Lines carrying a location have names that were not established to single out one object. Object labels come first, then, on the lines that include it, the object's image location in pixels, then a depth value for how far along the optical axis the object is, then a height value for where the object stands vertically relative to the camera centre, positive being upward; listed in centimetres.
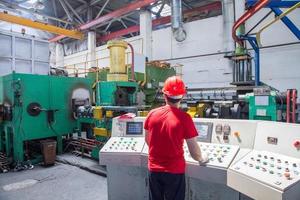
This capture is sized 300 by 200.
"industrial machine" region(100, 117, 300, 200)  125 -40
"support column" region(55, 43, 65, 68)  1145 +218
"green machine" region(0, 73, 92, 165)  389 -22
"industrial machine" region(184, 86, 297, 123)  295 -9
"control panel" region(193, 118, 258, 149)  163 -25
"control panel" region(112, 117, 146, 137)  215 -26
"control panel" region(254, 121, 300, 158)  138 -25
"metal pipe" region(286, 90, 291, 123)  292 -10
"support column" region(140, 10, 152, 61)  748 +214
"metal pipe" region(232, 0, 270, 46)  308 +119
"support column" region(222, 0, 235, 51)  612 +197
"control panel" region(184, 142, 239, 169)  152 -38
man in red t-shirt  149 -28
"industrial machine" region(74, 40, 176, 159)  367 -8
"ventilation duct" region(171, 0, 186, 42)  659 +228
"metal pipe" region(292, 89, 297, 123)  289 -7
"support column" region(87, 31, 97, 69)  946 +208
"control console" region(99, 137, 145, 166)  192 -44
